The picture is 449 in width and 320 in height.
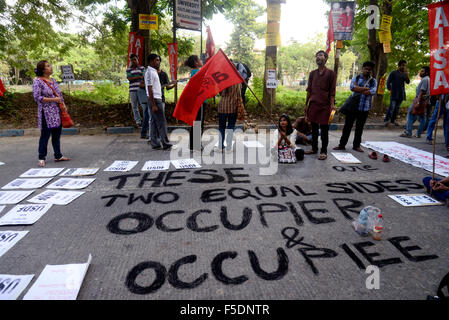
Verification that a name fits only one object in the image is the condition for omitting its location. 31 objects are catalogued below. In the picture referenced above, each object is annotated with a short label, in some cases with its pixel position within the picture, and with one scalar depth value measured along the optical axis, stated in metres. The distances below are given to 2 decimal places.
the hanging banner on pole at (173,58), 8.63
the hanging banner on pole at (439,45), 3.34
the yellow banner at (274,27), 8.83
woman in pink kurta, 4.69
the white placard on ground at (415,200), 3.53
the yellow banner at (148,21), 7.89
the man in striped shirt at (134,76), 7.58
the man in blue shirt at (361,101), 5.67
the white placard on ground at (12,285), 1.96
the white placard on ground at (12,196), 3.51
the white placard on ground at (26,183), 4.00
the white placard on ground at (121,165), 4.88
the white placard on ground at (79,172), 4.56
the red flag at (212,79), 4.46
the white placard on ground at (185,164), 5.00
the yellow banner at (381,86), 10.89
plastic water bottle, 2.68
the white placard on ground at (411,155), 5.08
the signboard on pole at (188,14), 7.91
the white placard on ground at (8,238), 2.53
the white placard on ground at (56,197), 3.53
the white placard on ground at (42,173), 4.48
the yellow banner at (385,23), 9.27
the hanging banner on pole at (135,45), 8.30
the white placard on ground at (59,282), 1.93
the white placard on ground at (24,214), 3.00
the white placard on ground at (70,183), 4.02
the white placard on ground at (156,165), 4.93
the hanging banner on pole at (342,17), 8.09
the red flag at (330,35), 8.27
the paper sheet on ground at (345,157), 5.45
